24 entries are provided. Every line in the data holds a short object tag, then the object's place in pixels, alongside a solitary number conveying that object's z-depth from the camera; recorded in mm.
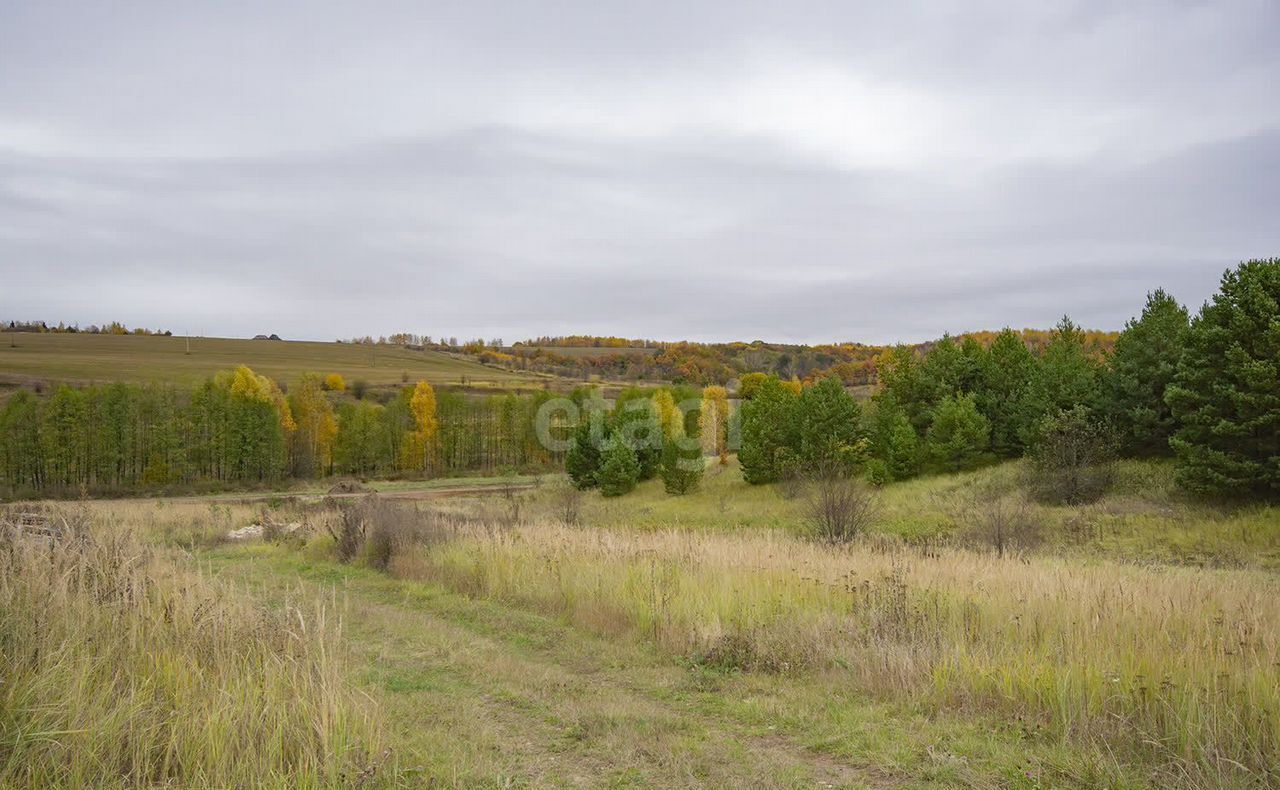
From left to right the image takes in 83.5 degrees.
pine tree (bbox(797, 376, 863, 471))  46062
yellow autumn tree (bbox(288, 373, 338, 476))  73938
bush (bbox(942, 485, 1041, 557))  21250
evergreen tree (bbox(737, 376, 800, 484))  48275
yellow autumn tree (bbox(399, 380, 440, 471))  77938
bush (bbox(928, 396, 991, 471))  42188
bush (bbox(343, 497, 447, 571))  14414
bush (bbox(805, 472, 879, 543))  18625
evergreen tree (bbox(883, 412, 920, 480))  44000
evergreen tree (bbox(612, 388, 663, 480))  57234
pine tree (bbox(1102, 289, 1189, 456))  35688
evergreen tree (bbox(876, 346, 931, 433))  48250
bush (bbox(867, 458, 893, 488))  43750
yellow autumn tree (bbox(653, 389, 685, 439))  63469
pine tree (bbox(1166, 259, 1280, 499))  26281
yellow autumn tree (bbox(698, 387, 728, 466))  75812
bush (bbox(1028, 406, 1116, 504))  33156
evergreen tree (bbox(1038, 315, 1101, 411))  39250
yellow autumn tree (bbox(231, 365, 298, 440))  74625
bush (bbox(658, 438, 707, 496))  50344
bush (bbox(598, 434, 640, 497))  52031
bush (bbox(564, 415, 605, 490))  57000
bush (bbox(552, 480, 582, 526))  25433
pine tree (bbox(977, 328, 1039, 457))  42312
